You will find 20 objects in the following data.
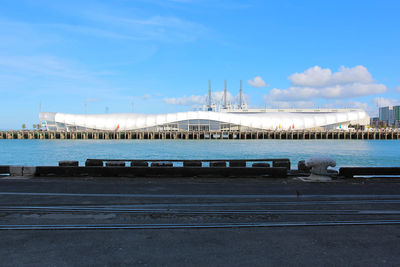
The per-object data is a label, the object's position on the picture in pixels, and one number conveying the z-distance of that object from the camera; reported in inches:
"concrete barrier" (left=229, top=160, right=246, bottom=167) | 649.1
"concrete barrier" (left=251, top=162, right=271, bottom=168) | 609.3
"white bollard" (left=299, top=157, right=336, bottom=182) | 552.4
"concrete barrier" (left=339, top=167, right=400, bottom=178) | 574.2
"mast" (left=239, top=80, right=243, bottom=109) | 6815.9
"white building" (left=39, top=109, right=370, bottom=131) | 4325.8
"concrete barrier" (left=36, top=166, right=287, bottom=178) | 587.2
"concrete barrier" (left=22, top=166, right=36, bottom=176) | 596.7
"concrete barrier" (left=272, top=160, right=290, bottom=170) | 674.8
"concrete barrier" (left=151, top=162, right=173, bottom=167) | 609.3
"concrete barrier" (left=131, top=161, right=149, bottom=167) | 652.7
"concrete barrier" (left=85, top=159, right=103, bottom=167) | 676.7
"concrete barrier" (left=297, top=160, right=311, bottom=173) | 645.5
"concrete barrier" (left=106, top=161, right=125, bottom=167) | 622.0
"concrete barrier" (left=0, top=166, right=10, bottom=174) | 606.0
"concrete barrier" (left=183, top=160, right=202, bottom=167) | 661.9
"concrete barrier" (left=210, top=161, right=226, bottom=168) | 642.2
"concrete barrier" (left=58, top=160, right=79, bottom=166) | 634.2
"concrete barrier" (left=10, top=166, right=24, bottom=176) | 596.7
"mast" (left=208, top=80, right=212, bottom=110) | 6907.0
